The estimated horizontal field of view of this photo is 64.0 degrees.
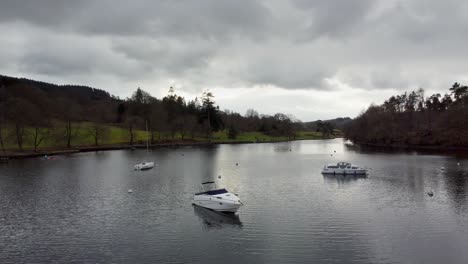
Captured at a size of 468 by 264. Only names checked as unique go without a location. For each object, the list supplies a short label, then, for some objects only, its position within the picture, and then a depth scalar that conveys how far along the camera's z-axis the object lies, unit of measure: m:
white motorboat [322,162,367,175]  70.12
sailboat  81.24
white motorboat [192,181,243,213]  41.31
